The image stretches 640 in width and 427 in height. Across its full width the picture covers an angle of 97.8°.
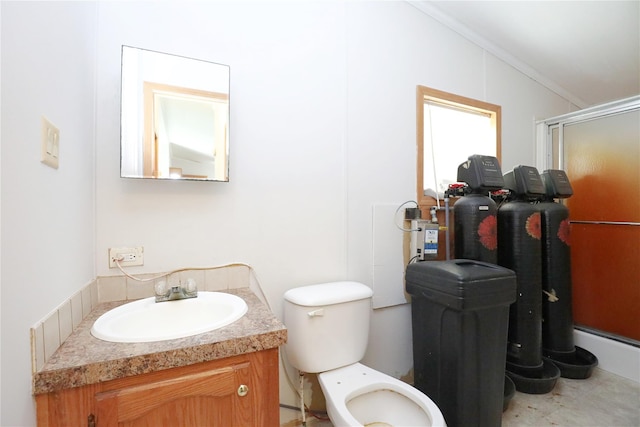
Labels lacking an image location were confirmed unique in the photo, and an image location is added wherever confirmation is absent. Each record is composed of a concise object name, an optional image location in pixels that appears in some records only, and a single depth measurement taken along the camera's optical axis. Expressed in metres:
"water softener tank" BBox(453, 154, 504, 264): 1.67
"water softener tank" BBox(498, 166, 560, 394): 1.82
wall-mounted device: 1.86
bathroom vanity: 0.70
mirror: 1.20
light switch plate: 0.77
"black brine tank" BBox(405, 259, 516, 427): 1.28
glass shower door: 2.03
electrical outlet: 1.20
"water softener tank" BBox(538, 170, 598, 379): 1.97
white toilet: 1.22
